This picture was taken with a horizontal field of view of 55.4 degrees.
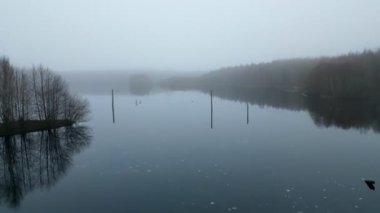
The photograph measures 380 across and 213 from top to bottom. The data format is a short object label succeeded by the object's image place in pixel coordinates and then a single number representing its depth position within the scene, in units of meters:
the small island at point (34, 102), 30.56
